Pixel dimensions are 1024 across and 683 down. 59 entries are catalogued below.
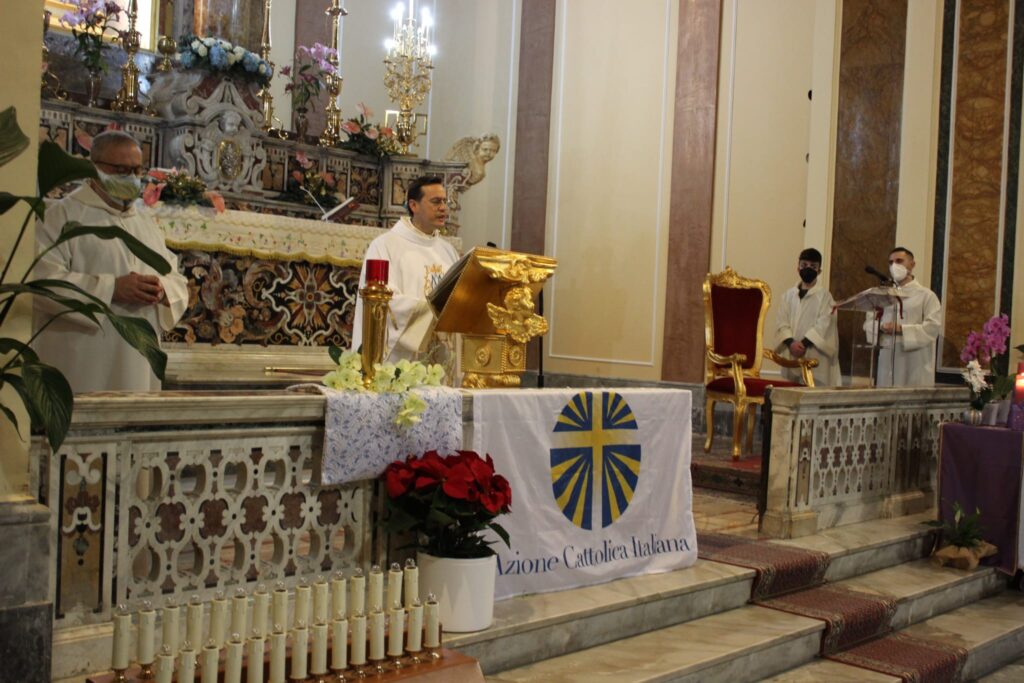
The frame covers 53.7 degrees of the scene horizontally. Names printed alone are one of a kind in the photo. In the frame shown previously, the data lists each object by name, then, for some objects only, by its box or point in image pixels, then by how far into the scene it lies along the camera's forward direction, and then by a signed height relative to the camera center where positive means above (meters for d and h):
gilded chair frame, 7.04 -0.20
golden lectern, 4.01 +0.06
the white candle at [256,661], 2.50 -0.85
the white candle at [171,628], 2.42 -0.76
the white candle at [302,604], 2.63 -0.75
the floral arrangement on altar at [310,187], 7.25 +0.94
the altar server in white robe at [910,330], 6.97 +0.12
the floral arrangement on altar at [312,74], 7.88 +1.93
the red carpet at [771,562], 4.60 -1.03
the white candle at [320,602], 2.68 -0.75
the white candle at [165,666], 2.37 -0.83
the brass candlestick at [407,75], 8.19 +2.03
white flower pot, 3.30 -0.86
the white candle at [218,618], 2.47 -0.75
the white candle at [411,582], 2.90 -0.75
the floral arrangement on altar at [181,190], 6.10 +0.74
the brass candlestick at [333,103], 7.93 +1.74
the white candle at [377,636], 2.78 -0.86
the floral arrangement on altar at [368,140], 7.84 +1.41
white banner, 3.79 -0.60
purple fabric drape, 5.71 -0.74
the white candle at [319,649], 2.63 -0.86
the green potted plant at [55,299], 2.24 -0.01
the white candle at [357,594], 2.77 -0.75
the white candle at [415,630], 2.85 -0.86
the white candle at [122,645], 2.36 -0.79
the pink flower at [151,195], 5.25 +0.60
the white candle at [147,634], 2.35 -0.76
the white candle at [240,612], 2.50 -0.74
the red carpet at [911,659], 4.25 -1.36
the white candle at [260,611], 2.55 -0.75
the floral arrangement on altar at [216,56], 6.75 +1.73
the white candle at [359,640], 2.71 -0.86
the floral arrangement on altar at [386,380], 3.36 -0.20
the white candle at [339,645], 2.67 -0.86
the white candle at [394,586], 2.83 -0.74
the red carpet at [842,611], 4.41 -1.20
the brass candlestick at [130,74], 6.86 +1.64
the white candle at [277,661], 2.54 -0.86
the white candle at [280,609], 2.61 -0.76
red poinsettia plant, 3.26 -0.57
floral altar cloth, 3.26 -0.37
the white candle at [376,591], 2.82 -0.75
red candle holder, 3.44 +0.17
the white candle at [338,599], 2.71 -0.75
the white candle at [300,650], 2.57 -0.85
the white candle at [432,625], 2.90 -0.87
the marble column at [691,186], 8.96 +1.35
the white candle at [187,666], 2.39 -0.83
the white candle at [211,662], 2.42 -0.83
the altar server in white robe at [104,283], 3.76 +0.10
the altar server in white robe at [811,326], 7.40 +0.12
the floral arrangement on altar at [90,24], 6.86 +1.93
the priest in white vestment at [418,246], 4.82 +0.37
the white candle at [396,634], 2.80 -0.86
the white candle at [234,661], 2.45 -0.84
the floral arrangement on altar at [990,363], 5.95 -0.09
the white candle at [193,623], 2.47 -0.76
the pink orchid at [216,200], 6.10 +0.69
